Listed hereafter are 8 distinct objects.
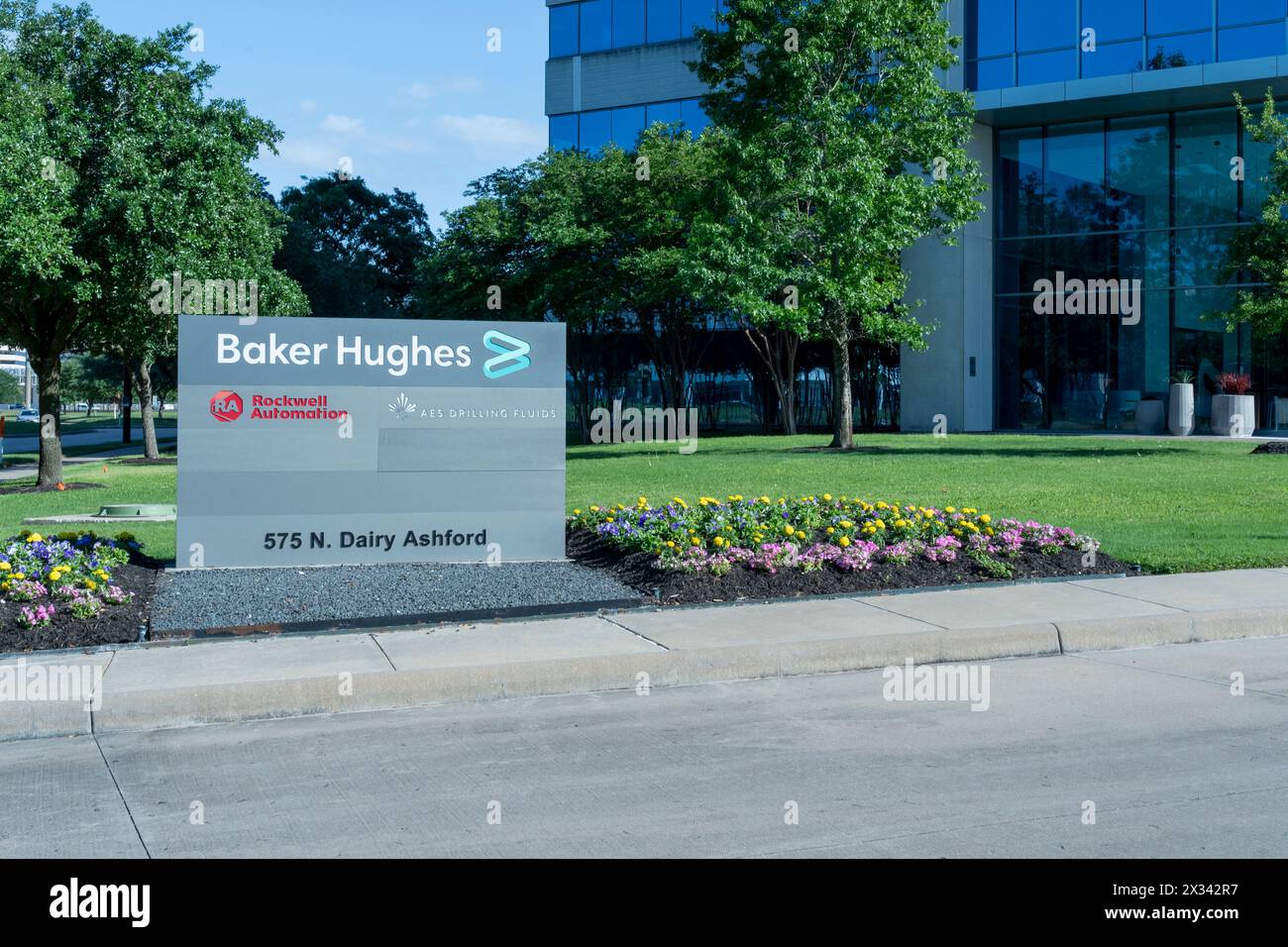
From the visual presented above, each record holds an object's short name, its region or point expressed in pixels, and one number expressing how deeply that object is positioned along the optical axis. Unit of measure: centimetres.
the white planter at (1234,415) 3058
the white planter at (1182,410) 3150
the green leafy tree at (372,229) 6446
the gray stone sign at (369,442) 1093
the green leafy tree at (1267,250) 2338
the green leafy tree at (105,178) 1939
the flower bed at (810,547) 1073
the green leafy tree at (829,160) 2530
